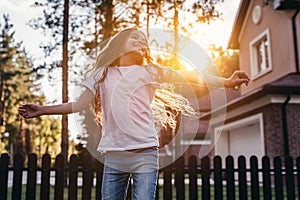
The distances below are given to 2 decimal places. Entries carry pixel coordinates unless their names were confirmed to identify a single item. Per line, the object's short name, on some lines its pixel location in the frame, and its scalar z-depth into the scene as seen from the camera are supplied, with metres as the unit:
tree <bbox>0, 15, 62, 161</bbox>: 36.03
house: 12.85
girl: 2.01
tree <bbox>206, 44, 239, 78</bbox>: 32.72
